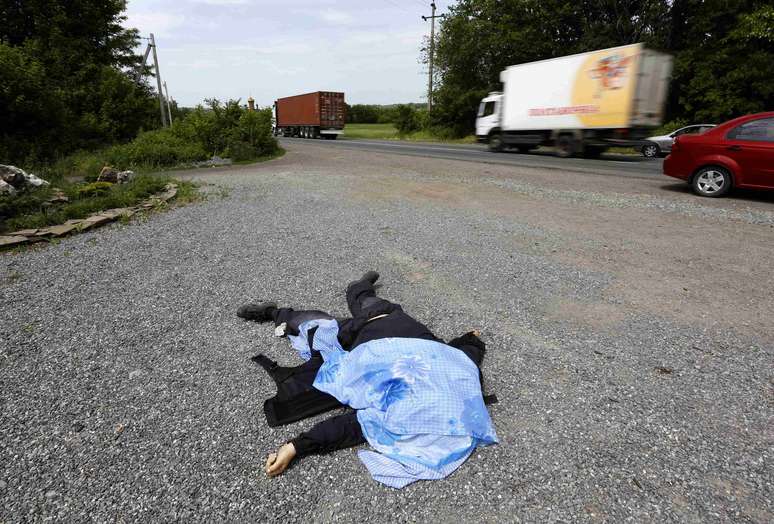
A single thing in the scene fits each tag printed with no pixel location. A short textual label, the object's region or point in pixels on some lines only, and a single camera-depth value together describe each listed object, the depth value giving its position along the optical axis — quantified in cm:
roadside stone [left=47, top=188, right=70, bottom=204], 739
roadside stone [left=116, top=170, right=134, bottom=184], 984
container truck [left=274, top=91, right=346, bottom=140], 3619
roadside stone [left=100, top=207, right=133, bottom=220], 696
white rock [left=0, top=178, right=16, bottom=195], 704
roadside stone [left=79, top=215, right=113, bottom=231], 640
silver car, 1656
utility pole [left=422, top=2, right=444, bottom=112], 3527
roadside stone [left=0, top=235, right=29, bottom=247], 549
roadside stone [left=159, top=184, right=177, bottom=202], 844
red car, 738
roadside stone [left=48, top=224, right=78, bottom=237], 601
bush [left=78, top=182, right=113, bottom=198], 815
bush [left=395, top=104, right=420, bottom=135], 3769
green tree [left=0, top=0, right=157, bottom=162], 1355
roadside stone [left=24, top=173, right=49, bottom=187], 802
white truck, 1362
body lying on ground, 214
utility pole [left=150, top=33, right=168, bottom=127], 2698
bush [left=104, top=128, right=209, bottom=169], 1316
